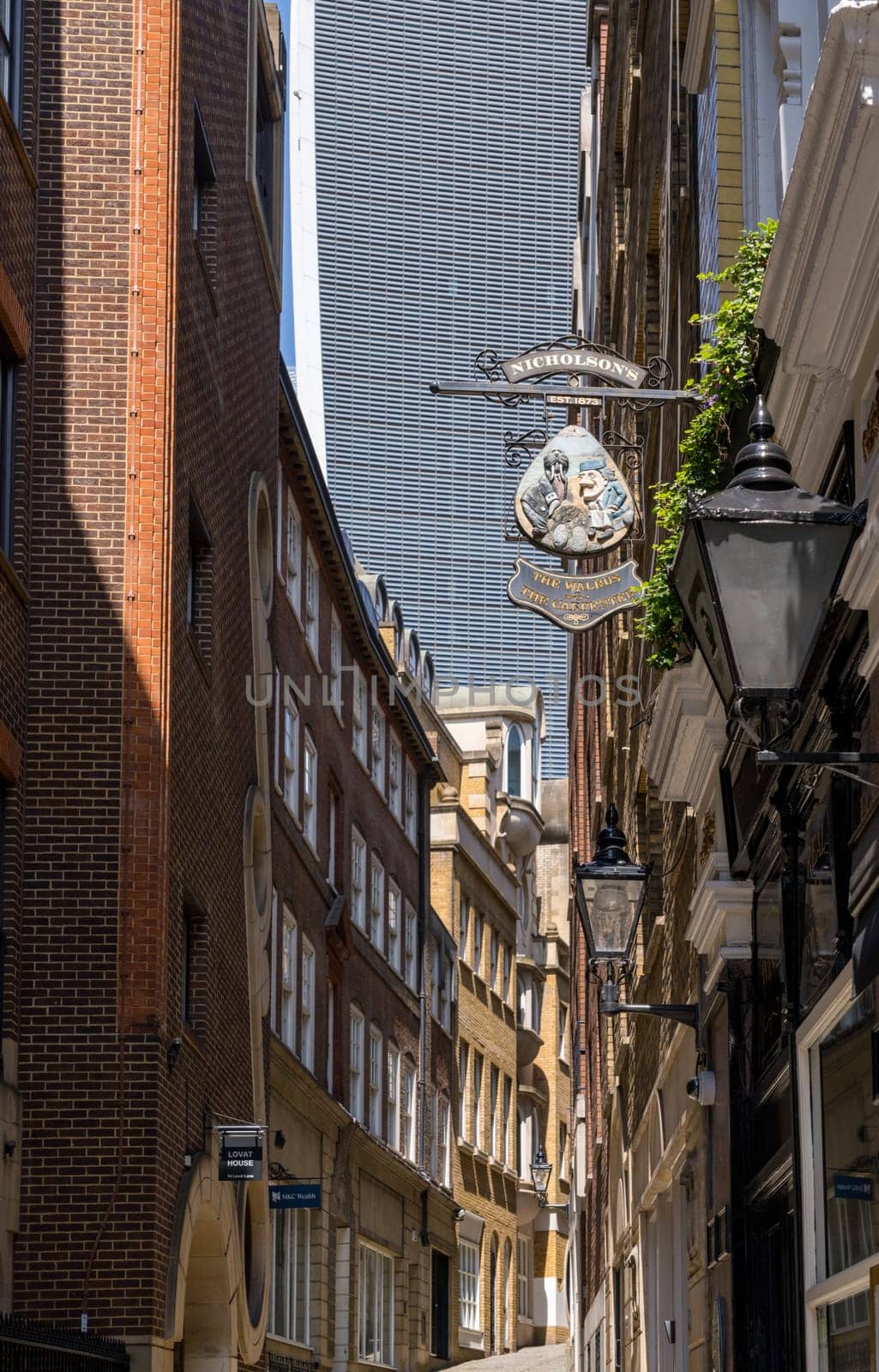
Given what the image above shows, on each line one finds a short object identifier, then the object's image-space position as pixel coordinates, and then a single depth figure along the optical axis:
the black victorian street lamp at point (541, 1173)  49.75
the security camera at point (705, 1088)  12.44
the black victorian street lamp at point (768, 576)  5.91
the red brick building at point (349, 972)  31.80
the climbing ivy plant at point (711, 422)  9.73
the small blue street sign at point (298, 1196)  25.77
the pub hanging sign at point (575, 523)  12.01
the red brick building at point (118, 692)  17.86
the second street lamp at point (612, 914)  12.79
